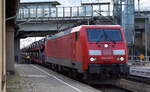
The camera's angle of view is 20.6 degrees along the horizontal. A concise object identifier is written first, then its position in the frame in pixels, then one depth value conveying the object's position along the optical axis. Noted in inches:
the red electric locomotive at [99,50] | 727.7
